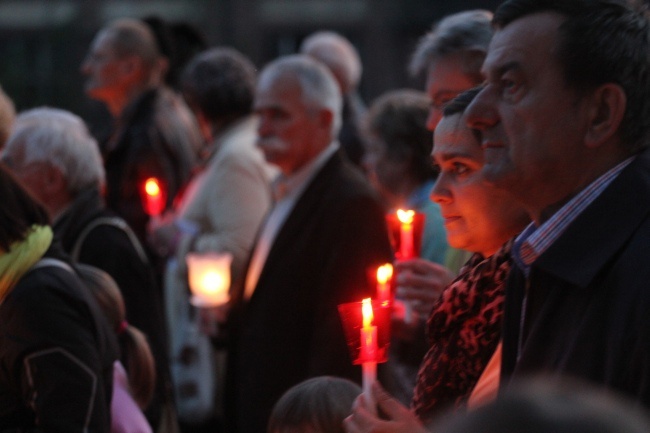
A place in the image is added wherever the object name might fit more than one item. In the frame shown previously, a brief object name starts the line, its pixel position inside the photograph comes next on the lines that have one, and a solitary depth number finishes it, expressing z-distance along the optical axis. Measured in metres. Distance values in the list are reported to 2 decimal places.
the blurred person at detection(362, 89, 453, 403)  8.55
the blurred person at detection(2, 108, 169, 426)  9.39
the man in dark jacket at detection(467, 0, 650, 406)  4.38
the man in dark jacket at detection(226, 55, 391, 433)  9.34
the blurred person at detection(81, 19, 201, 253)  13.79
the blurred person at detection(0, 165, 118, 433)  7.04
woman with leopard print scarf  5.33
